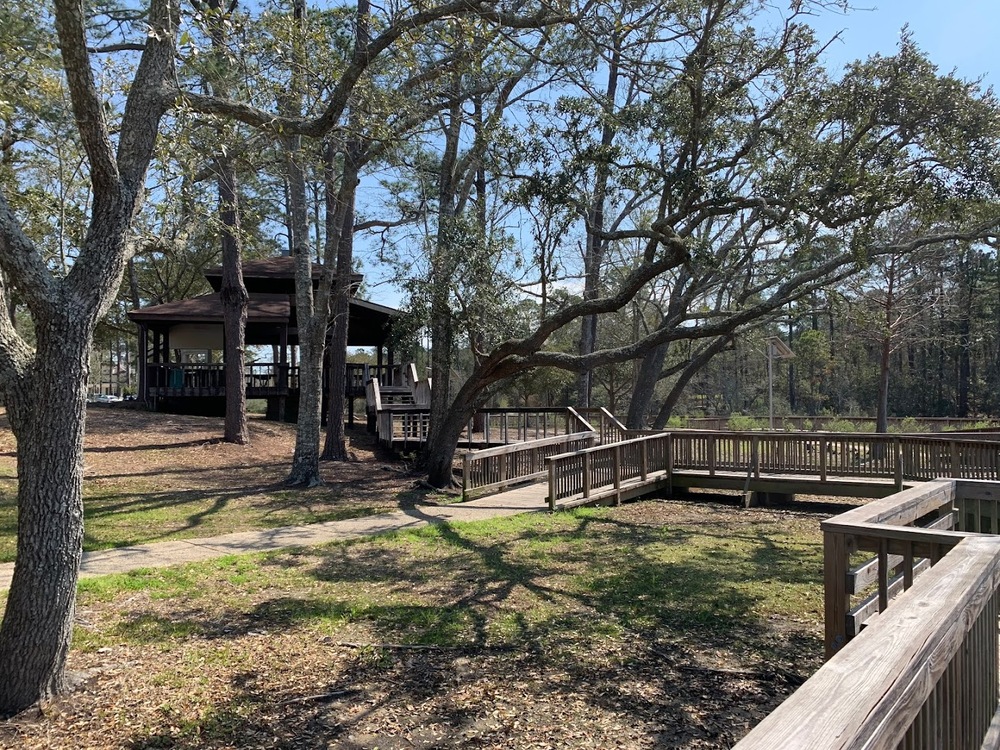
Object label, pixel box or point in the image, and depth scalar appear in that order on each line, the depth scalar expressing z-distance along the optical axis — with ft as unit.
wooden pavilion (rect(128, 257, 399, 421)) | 78.12
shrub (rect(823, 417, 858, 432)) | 83.87
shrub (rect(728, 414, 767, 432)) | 88.33
